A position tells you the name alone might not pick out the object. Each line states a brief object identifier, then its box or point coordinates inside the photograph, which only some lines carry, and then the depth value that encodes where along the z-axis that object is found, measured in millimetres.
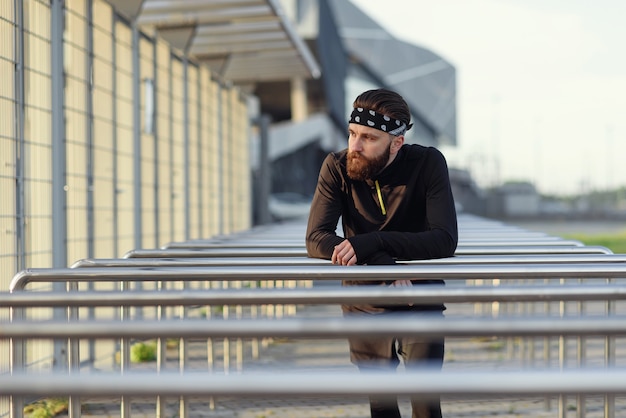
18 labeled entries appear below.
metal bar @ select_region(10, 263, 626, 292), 2768
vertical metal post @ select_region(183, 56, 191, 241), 11250
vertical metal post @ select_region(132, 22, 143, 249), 8734
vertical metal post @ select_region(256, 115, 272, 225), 17875
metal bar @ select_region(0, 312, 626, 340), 1754
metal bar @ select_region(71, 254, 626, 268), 3287
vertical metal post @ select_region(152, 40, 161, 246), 9719
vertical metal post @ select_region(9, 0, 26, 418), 5676
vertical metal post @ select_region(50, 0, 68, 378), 6383
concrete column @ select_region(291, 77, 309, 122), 42344
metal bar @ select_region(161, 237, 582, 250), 4691
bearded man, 3377
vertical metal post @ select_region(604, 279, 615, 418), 3783
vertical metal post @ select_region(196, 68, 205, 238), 12352
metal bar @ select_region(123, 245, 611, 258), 3947
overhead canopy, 9407
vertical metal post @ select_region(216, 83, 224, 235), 13656
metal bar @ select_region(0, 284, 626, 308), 2213
